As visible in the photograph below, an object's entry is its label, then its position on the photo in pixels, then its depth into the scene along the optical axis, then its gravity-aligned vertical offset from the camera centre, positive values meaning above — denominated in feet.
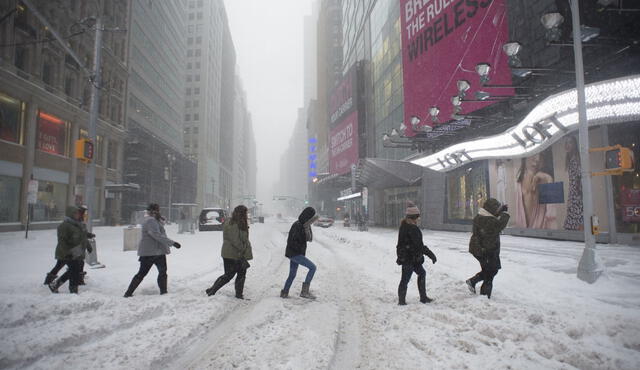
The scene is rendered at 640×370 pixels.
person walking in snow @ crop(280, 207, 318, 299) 20.90 -2.52
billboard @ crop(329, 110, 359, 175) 156.66 +31.73
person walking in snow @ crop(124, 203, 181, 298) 20.08 -2.54
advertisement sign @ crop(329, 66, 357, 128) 160.25 +56.30
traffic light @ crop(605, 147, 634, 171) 22.47 +3.27
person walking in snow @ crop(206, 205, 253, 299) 20.80 -2.80
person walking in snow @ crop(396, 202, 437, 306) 19.10 -2.60
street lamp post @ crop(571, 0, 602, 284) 23.52 +1.91
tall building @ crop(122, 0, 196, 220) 138.41 +54.63
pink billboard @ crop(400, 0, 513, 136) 58.44 +32.30
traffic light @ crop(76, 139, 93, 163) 32.53 +5.72
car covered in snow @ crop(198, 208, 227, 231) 87.97 -2.94
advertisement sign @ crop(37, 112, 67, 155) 78.89 +18.35
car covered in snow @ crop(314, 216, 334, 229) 120.88 -5.27
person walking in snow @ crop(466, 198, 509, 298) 19.29 -1.84
